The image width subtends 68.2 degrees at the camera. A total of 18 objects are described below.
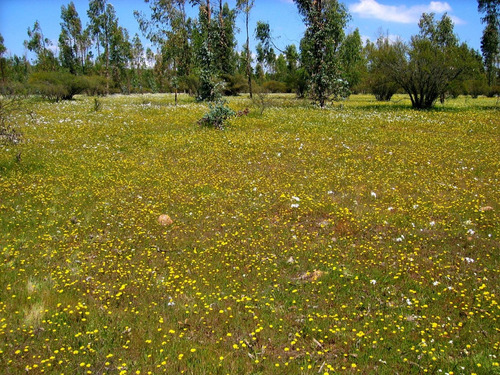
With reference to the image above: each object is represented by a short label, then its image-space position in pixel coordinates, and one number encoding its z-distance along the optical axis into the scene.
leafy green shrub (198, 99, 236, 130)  18.44
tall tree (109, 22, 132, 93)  71.12
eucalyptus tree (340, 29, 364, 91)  53.74
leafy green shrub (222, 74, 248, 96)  53.04
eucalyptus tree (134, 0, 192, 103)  29.39
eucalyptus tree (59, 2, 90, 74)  69.94
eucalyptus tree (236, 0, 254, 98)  36.66
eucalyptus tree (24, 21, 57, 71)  76.21
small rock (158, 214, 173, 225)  8.41
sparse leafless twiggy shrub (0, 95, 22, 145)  10.80
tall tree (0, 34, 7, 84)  61.32
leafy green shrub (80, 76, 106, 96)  39.06
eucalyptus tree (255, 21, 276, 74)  35.22
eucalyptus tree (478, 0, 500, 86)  66.45
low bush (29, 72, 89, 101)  33.75
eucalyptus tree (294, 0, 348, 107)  27.91
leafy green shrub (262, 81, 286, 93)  61.31
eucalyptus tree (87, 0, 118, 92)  61.03
